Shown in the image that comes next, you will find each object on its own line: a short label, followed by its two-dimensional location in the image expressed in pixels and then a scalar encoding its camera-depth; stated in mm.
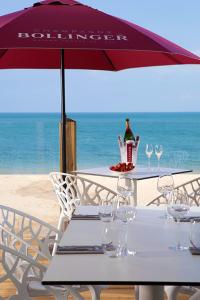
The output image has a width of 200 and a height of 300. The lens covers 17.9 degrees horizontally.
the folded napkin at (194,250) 2383
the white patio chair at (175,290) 2635
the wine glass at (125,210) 2416
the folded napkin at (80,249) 2404
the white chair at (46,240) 2555
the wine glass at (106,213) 2713
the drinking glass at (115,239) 2379
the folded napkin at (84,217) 3100
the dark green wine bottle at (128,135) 5054
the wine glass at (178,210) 2548
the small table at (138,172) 4559
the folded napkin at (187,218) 3051
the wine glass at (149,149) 5249
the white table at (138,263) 2082
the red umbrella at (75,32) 3455
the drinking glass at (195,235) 2414
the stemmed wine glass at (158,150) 5176
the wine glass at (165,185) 3275
